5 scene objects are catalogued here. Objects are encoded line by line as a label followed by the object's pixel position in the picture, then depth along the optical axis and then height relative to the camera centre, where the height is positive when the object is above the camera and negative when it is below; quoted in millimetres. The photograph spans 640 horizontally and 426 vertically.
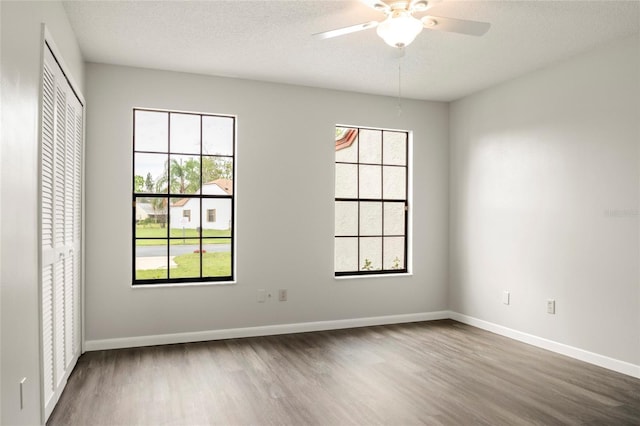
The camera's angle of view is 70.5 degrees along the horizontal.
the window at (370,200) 5113 +161
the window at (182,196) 4340 +164
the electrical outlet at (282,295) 4672 -837
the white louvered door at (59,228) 2580 -105
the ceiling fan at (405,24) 2615 +1117
